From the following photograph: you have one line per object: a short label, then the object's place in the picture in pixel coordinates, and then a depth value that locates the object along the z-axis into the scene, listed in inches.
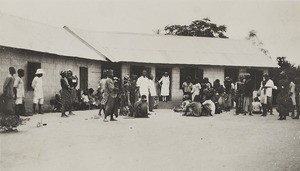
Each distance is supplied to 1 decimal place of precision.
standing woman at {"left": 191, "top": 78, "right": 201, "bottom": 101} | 720.3
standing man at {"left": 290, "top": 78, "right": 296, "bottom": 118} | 574.2
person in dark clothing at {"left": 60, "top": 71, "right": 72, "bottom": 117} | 558.9
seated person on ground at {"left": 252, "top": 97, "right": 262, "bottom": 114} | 689.0
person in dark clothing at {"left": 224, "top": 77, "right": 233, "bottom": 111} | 780.0
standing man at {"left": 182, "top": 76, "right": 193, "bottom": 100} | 780.6
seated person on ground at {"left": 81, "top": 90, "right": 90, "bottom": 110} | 756.0
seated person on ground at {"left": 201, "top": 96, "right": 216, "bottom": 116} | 636.2
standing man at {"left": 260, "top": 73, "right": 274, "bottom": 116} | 630.5
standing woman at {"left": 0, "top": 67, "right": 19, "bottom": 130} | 419.8
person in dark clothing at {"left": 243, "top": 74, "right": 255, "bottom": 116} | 642.2
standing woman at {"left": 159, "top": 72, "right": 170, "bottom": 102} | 906.5
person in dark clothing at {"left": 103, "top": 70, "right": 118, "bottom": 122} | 507.8
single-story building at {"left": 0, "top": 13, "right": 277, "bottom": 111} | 654.5
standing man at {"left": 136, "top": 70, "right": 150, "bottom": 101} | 637.9
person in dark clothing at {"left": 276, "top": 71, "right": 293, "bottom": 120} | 565.0
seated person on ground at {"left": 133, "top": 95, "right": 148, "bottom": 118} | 580.4
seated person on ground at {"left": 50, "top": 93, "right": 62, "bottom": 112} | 695.7
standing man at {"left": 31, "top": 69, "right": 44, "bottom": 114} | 610.5
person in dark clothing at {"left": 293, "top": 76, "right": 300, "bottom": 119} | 578.6
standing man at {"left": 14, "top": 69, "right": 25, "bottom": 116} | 520.7
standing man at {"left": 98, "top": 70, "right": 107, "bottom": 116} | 606.6
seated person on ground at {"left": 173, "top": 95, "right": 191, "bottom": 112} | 696.1
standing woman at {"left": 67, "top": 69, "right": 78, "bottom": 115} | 601.5
